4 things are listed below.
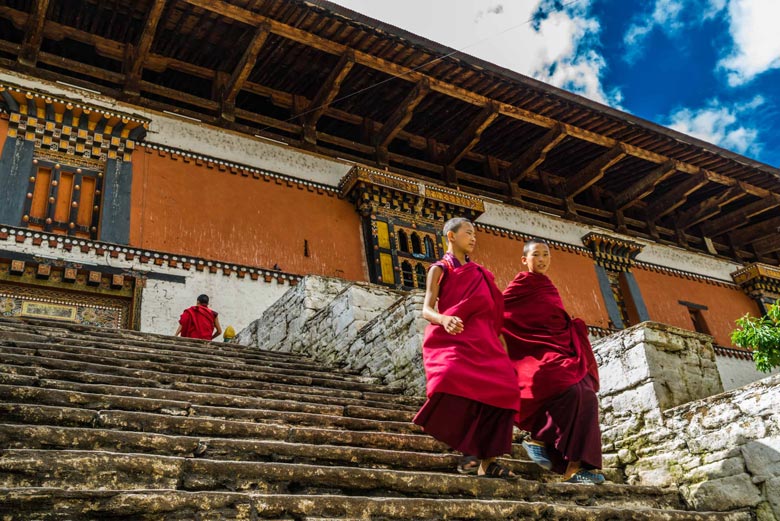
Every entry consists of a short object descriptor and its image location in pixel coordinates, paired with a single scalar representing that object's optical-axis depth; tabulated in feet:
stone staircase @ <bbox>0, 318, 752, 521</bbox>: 6.55
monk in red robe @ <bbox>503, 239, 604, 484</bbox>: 10.24
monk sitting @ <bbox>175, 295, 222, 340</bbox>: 22.61
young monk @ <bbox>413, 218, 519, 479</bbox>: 9.62
